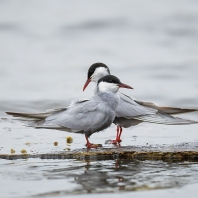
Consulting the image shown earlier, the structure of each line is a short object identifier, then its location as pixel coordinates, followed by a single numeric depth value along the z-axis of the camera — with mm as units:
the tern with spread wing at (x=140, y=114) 18609
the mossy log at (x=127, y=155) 14836
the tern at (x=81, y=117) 17203
